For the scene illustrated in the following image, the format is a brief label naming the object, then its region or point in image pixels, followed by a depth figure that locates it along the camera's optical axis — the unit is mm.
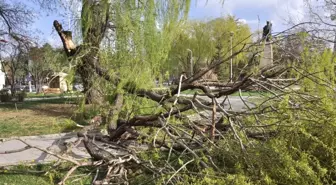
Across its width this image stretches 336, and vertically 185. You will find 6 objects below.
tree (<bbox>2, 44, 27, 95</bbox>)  19919
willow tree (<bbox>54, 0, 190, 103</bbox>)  5293
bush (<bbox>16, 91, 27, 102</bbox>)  20889
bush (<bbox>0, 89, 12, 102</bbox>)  21091
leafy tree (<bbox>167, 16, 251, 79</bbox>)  32341
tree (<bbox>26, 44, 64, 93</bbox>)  22272
